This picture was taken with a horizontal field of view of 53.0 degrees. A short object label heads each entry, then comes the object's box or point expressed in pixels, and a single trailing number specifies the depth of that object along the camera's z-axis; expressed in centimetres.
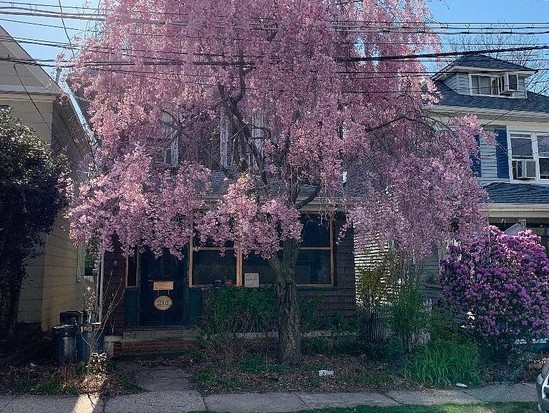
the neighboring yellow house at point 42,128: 1196
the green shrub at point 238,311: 1055
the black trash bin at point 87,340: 944
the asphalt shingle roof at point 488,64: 1823
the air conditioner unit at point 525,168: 1759
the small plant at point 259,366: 948
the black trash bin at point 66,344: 954
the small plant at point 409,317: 1038
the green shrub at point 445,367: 920
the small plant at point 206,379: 867
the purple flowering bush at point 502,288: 1000
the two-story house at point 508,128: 1606
